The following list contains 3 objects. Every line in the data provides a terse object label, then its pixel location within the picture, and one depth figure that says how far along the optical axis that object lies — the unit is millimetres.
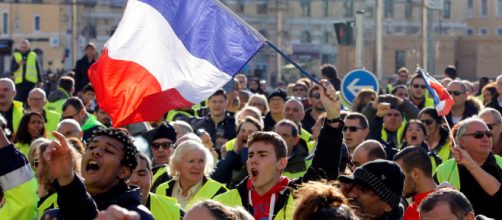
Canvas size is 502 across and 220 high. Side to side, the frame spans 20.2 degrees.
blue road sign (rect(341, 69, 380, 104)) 20094
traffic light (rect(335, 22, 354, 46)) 23547
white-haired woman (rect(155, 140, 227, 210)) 10859
